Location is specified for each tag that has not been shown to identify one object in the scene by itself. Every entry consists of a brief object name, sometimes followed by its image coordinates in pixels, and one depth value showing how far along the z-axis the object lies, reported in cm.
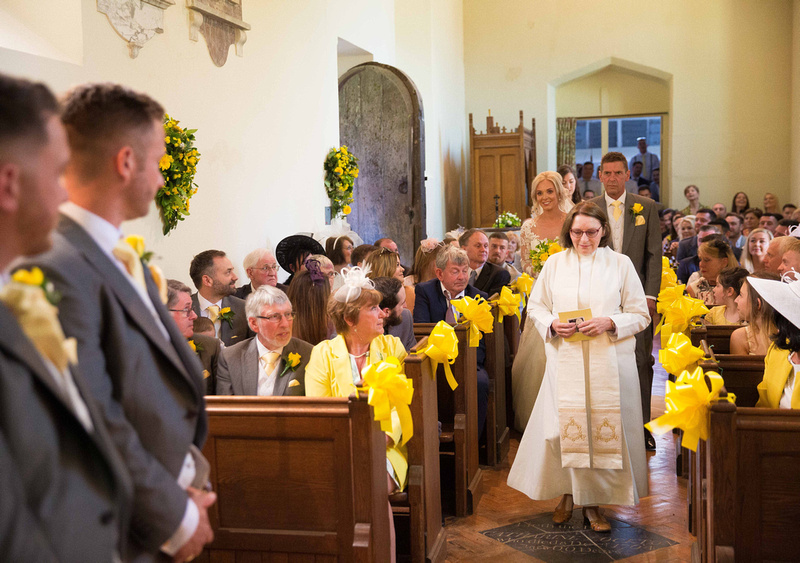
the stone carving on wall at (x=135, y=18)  466
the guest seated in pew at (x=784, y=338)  293
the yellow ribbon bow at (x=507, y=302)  534
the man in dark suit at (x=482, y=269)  577
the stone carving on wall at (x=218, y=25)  554
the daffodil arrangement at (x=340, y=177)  785
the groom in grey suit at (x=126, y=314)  137
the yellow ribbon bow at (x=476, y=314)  441
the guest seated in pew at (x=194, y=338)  355
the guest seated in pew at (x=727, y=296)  466
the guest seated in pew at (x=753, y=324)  317
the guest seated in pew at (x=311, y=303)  405
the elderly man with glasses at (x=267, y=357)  340
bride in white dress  563
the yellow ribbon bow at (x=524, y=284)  579
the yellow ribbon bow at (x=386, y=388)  262
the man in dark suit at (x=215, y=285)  468
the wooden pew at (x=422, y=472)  336
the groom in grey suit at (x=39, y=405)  113
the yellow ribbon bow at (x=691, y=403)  253
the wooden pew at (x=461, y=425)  421
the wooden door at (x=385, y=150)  928
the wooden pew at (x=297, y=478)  259
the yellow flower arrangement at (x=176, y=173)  503
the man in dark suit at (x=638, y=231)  491
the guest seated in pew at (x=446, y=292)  484
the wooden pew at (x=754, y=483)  248
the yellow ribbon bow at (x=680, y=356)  318
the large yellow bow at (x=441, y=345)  355
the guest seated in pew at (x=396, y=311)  386
